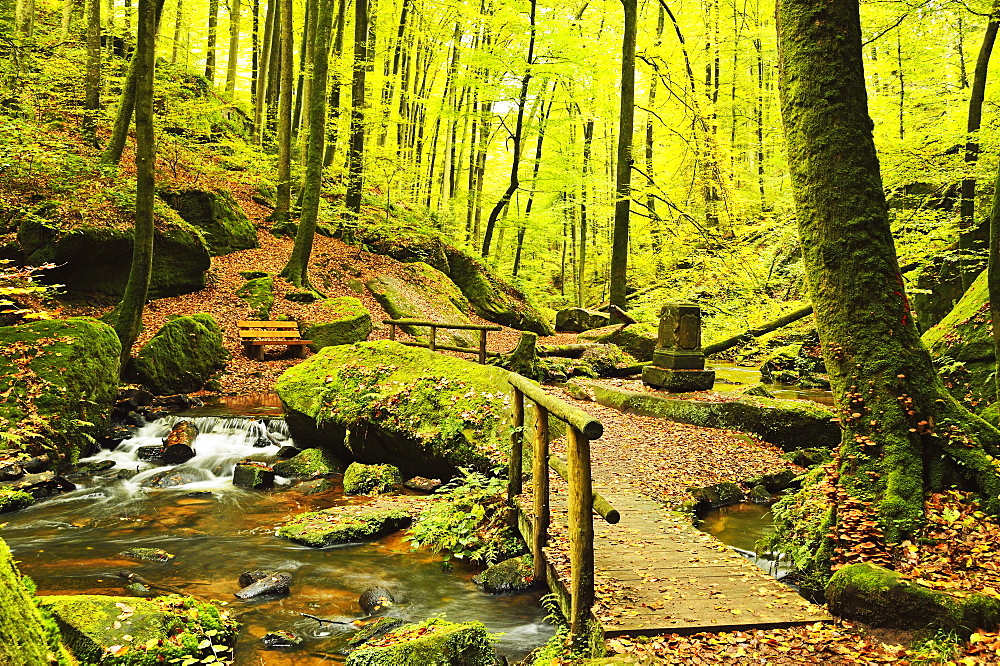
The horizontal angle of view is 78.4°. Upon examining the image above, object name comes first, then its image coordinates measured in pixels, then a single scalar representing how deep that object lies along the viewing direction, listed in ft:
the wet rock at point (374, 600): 18.28
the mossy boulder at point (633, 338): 53.78
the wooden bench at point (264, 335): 47.29
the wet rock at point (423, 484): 28.22
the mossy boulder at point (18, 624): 6.65
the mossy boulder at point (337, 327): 50.03
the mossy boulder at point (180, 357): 40.19
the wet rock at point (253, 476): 29.73
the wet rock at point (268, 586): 18.83
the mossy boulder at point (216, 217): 55.57
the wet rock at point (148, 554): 21.17
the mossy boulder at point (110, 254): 42.45
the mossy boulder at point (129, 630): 12.02
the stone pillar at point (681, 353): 39.22
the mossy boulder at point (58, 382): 27.73
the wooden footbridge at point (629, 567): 13.37
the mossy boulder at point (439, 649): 13.97
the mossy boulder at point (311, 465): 31.01
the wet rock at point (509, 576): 19.17
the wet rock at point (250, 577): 19.49
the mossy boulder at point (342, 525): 23.04
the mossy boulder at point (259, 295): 51.37
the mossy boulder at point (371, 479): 28.58
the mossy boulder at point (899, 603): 12.21
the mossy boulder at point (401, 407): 27.98
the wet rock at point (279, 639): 16.02
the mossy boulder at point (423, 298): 59.31
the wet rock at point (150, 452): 31.78
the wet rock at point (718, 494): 24.58
